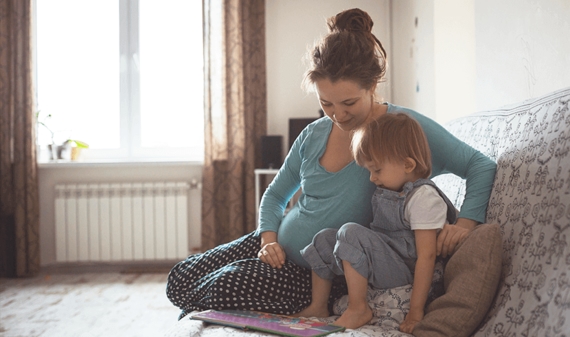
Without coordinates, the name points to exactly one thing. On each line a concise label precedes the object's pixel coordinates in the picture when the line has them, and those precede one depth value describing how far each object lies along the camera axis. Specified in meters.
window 4.24
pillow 1.09
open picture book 1.17
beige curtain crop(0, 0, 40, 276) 3.88
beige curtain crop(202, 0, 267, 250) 4.02
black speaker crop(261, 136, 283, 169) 3.93
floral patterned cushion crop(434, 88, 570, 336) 0.94
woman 1.39
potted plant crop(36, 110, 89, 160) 4.08
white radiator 4.01
